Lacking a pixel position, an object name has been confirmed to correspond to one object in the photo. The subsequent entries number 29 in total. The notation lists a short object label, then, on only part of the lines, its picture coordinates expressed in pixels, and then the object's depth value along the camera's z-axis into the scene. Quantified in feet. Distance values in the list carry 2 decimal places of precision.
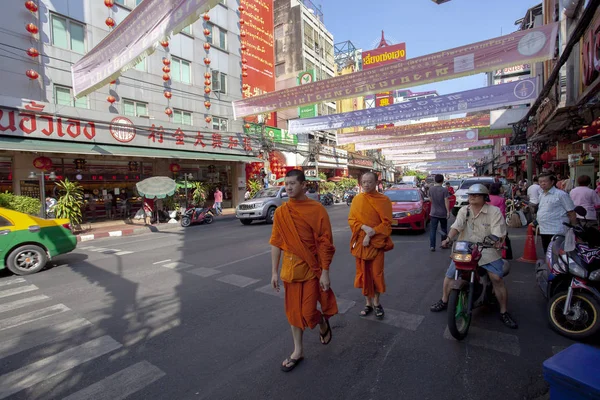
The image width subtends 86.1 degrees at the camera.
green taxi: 21.26
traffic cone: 20.62
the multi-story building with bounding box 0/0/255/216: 40.70
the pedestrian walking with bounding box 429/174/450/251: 24.02
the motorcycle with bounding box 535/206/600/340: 10.56
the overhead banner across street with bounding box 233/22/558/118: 27.53
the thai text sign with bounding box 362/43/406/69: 84.28
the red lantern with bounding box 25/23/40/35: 40.63
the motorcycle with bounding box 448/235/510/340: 10.43
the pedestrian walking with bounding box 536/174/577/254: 15.34
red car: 31.40
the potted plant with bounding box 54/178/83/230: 39.83
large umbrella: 44.78
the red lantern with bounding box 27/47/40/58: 40.88
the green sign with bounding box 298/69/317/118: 77.20
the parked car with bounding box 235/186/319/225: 45.21
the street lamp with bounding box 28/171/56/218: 38.14
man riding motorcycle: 11.66
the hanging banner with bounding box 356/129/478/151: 69.82
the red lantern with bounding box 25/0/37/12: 40.60
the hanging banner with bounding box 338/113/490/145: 61.41
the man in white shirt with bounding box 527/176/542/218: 25.14
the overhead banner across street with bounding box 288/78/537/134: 37.88
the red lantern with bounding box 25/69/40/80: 40.73
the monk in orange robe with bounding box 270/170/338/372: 9.46
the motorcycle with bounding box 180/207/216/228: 48.67
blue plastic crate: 4.58
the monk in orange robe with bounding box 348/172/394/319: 12.56
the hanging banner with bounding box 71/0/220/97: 20.31
